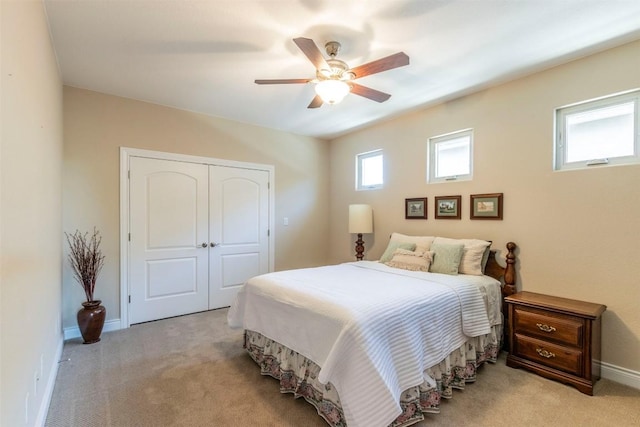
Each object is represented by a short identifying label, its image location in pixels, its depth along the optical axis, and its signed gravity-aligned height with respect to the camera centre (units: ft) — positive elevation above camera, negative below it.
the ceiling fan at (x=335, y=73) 6.71 +3.23
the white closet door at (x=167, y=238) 11.54 -1.18
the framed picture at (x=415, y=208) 12.24 +0.07
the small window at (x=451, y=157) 11.11 +2.04
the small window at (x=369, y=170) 14.56 +1.95
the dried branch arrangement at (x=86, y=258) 9.89 -1.65
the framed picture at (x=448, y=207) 11.12 +0.10
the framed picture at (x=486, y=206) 9.91 +0.13
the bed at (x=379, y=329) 5.38 -2.61
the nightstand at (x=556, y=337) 7.06 -3.16
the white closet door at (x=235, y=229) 13.37 -0.91
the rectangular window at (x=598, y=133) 7.73 +2.11
